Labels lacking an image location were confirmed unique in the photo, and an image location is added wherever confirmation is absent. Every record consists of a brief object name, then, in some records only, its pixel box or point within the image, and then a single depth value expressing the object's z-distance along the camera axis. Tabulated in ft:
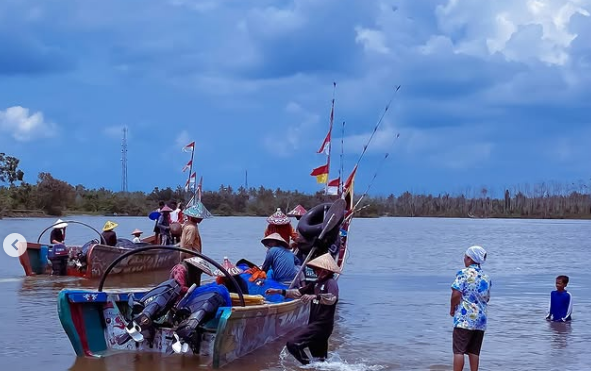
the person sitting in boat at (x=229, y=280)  30.83
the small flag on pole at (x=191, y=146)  86.17
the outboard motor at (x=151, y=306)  27.37
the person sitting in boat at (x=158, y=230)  68.33
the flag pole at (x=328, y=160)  57.52
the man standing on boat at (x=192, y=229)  40.50
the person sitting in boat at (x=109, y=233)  62.28
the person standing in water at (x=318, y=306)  26.63
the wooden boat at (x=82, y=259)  59.21
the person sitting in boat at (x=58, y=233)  62.80
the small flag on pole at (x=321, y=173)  57.68
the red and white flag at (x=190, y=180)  86.96
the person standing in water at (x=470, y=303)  23.88
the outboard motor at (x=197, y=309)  27.17
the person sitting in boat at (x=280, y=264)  35.58
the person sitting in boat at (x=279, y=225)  42.16
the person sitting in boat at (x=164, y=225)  67.26
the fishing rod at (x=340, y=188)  57.26
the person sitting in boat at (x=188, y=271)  28.78
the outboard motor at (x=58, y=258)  60.80
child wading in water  42.29
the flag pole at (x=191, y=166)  85.73
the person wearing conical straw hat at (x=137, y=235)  66.30
